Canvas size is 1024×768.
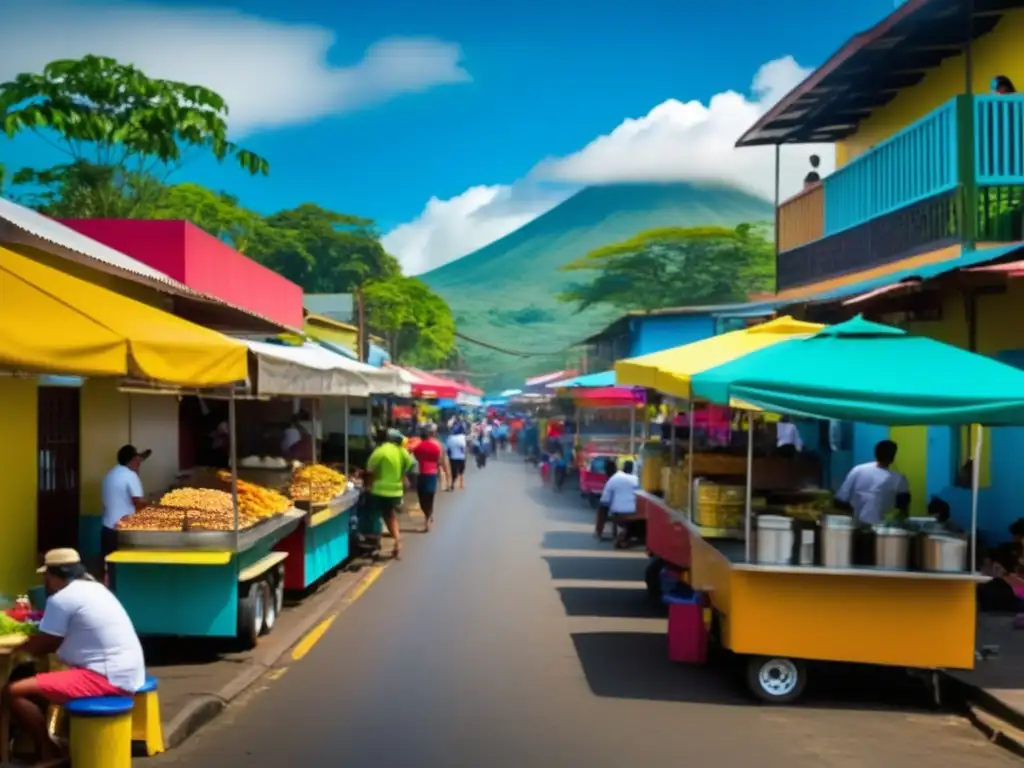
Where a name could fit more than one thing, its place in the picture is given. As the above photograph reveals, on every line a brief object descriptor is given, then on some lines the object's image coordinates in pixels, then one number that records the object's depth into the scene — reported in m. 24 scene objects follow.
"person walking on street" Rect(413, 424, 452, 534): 21.06
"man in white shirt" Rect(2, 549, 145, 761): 6.39
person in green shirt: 17.09
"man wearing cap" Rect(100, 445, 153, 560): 10.95
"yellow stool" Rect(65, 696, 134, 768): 6.30
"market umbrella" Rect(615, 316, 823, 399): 10.90
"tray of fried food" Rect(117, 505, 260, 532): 9.95
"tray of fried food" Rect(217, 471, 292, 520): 11.31
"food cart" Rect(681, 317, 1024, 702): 8.54
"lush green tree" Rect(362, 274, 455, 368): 56.31
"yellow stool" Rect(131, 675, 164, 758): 7.08
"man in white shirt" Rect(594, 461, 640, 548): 17.94
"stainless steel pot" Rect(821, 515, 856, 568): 8.76
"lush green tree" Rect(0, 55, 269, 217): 29.03
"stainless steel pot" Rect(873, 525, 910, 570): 8.72
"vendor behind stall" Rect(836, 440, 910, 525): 10.87
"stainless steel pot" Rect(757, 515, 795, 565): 8.78
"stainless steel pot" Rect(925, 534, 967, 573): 8.60
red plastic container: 9.96
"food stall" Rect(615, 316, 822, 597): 10.05
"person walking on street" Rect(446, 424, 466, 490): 32.16
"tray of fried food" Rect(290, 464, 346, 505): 14.05
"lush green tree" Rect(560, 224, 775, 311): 53.78
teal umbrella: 8.38
